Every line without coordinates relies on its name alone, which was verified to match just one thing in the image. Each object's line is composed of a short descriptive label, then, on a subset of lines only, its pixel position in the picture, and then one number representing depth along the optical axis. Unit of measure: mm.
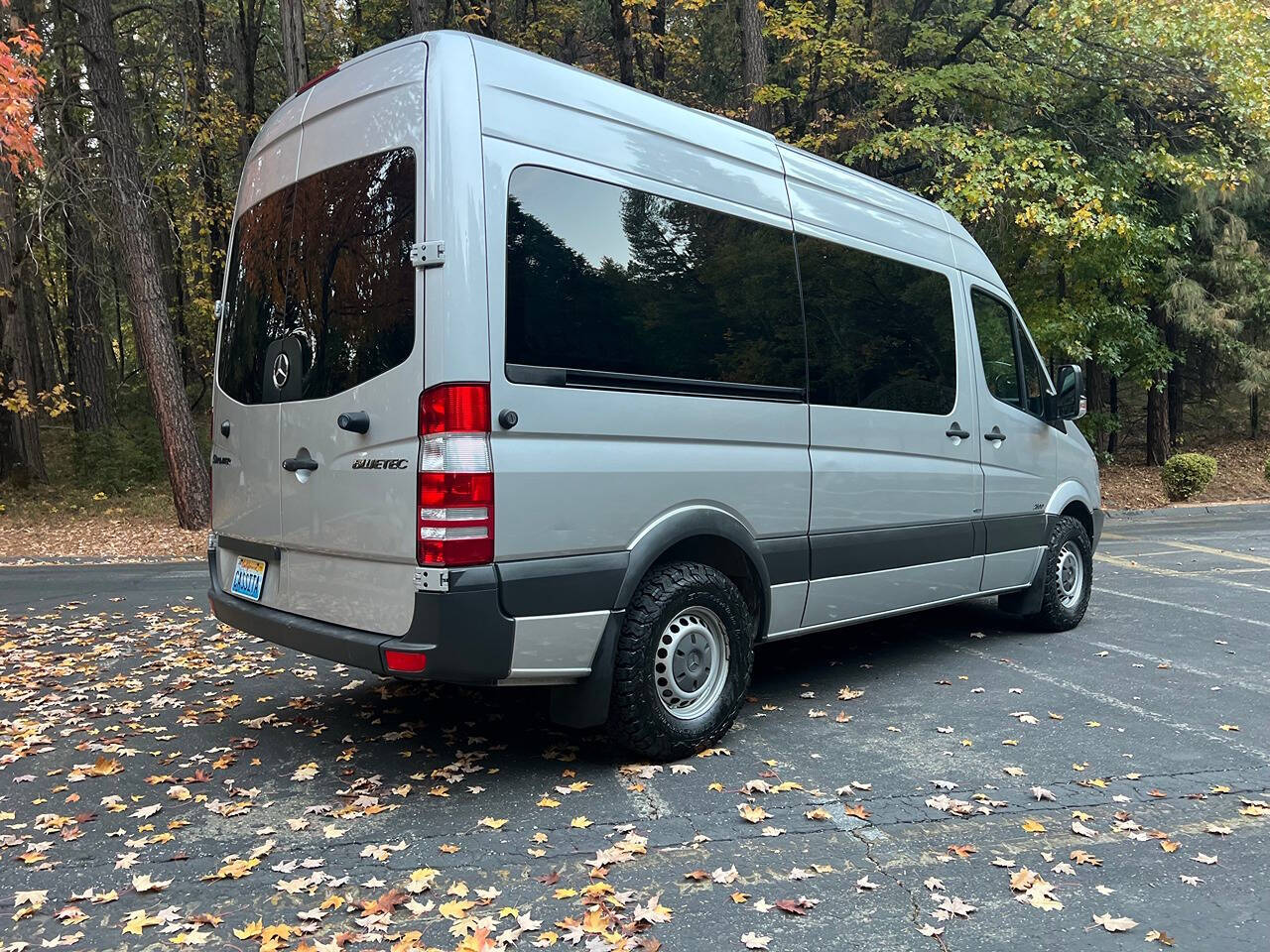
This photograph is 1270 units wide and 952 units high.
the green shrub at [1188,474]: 15930
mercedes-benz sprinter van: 3596
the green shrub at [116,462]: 17891
